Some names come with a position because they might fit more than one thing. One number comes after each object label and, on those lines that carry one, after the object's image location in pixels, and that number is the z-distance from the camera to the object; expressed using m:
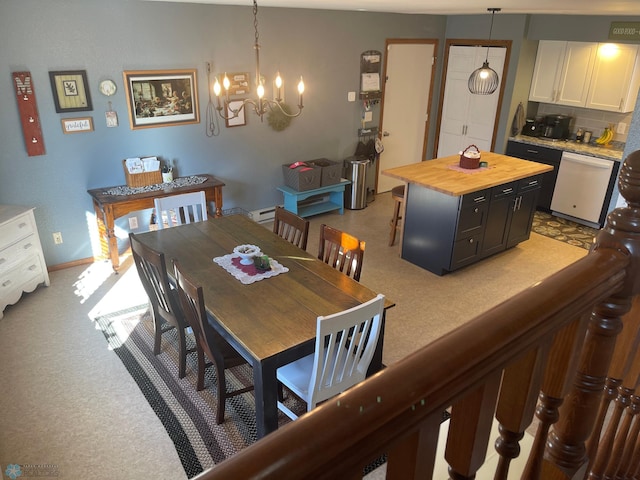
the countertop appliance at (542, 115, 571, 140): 5.87
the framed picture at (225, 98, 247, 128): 5.04
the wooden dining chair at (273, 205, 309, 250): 3.32
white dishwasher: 5.30
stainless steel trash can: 5.94
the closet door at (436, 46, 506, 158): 6.21
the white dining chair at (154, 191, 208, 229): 3.68
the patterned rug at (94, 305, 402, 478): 2.62
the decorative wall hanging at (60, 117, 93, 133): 4.16
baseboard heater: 5.62
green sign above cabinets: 4.96
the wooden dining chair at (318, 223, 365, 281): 2.90
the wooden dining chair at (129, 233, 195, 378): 2.75
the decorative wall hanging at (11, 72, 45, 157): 3.88
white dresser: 3.70
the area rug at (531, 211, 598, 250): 5.32
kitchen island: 4.25
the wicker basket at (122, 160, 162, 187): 4.46
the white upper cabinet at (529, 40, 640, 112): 5.18
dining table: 2.25
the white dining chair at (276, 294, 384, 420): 2.10
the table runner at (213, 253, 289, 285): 2.80
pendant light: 4.75
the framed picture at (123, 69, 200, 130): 4.42
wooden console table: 4.20
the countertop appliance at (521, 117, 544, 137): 6.06
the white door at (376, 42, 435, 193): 6.28
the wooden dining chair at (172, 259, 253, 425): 2.42
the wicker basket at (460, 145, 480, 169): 4.62
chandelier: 4.88
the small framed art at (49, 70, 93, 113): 4.03
